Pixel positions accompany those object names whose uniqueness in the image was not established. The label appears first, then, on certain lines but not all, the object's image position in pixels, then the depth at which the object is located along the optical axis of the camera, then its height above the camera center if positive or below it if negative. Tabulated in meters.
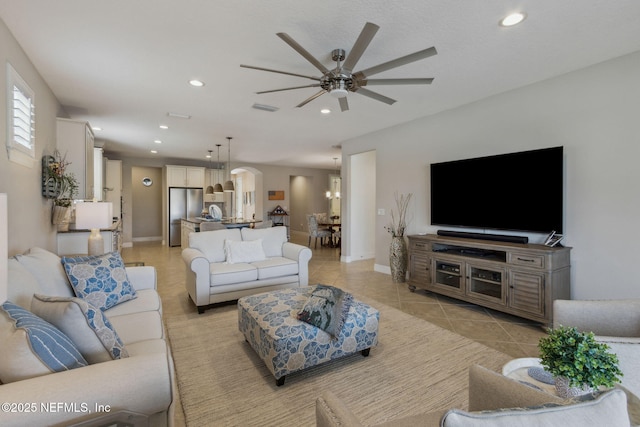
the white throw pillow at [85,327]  1.27 -0.51
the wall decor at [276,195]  10.26 +0.60
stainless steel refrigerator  8.48 +0.13
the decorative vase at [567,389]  1.13 -0.71
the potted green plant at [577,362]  1.08 -0.57
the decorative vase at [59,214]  3.51 -0.04
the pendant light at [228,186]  7.27 +0.64
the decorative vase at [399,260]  4.75 -0.78
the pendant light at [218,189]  7.34 +0.57
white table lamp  3.22 -0.08
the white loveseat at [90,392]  0.92 -0.62
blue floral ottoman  2.03 -0.91
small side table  1.15 -0.87
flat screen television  3.16 +0.26
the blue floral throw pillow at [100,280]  2.18 -0.53
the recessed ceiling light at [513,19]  2.11 +1.43
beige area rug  1.82 -1.23
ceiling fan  1.91 +1.09
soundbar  3.32 -0.30
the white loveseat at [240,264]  3.43 -0.68
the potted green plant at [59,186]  3.19 +0.29
